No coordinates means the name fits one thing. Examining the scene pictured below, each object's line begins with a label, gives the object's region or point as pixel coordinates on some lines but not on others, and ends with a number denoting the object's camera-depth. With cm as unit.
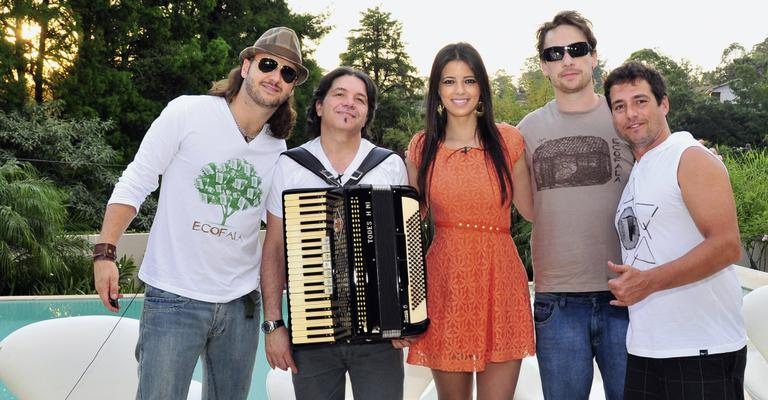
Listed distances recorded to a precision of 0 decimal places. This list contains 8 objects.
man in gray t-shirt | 284
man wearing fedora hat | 285
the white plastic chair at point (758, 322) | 368
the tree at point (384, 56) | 3231
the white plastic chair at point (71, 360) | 350
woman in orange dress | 283
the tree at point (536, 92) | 2220
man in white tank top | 231
